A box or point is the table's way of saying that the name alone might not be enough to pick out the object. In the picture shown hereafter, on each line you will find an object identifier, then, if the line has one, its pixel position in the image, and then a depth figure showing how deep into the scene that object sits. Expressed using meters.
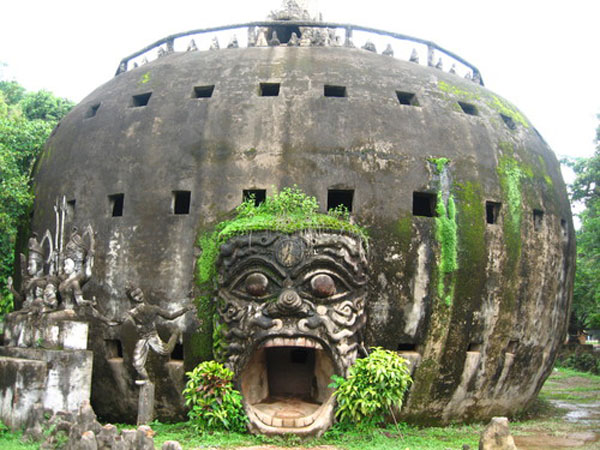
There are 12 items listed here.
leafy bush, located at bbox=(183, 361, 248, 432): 11.66
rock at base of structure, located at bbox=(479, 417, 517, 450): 8.94
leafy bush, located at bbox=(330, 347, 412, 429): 11.53
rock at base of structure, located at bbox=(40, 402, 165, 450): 8.79
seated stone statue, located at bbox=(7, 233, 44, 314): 12.70
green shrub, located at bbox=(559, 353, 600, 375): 27.28
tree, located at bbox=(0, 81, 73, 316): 15.39
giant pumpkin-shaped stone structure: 12.83
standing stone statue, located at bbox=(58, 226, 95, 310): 12.38
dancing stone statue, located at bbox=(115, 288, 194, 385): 12.14
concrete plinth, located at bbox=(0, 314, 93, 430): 11.30
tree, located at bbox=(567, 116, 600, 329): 21.23
